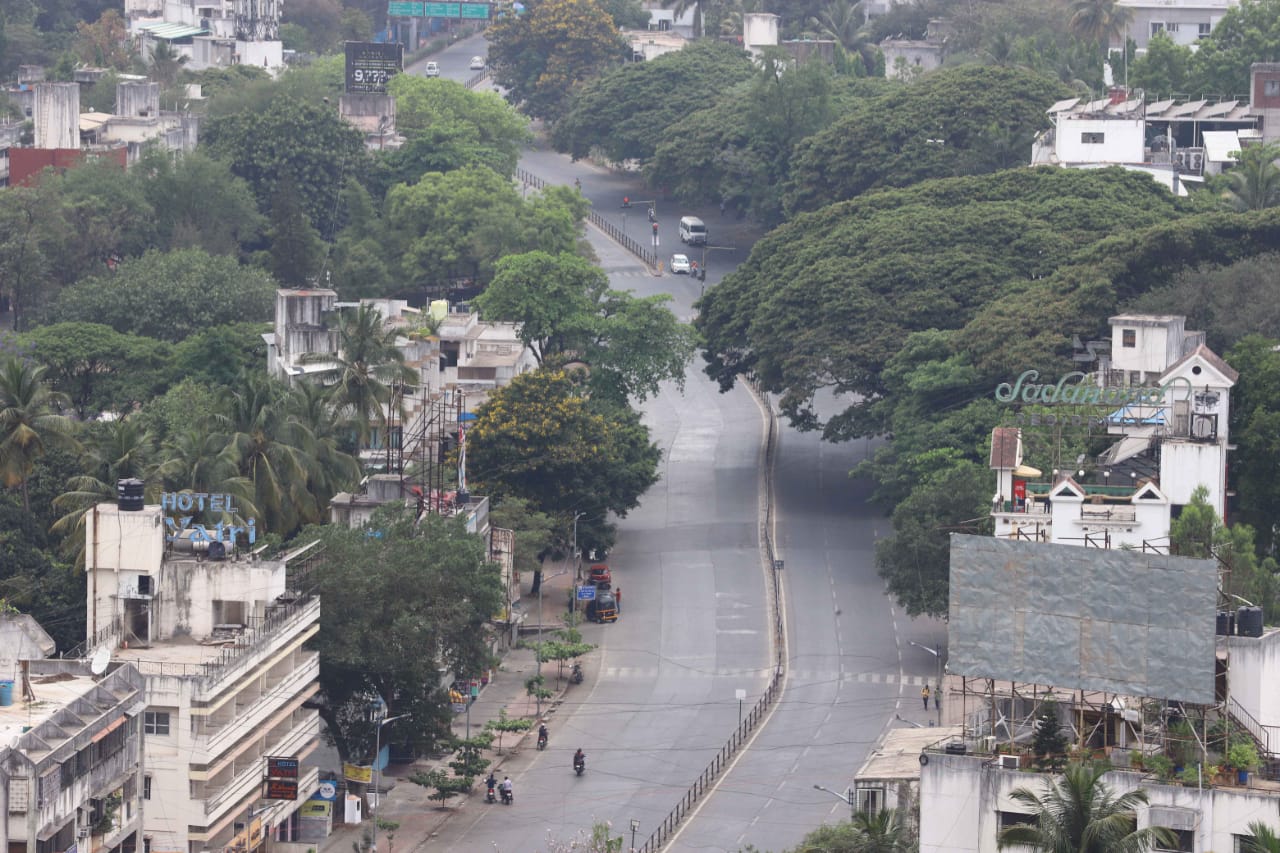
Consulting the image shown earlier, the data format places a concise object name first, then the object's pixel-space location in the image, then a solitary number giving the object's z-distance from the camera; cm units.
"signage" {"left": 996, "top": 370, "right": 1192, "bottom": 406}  12950
